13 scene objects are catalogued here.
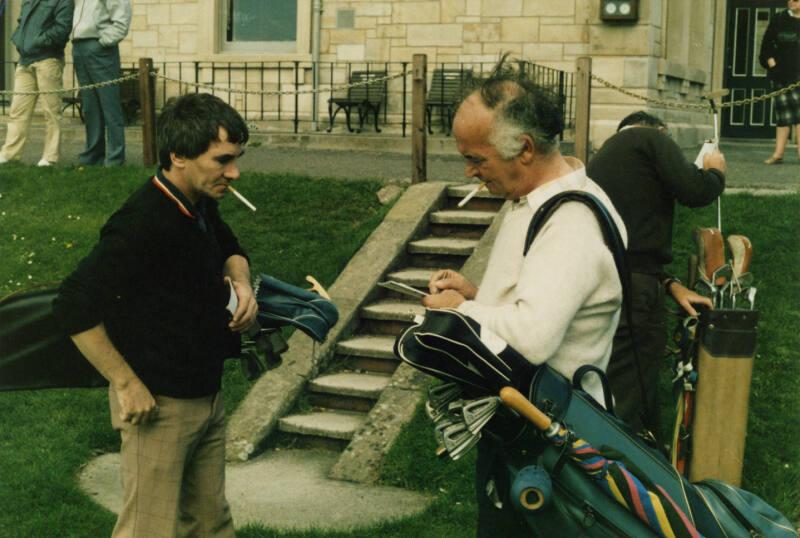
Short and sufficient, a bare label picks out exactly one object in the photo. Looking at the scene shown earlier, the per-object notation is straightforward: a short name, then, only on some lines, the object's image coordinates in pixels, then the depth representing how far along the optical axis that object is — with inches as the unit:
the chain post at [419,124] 398.6
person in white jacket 492.4
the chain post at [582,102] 389.7
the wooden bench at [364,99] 692.1
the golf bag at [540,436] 118.0
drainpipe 722.8
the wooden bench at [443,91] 666.8
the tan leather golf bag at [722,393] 216.2
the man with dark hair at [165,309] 141.9
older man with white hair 119.0
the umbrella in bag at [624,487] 117.9
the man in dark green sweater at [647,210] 212.5
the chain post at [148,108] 464.4
